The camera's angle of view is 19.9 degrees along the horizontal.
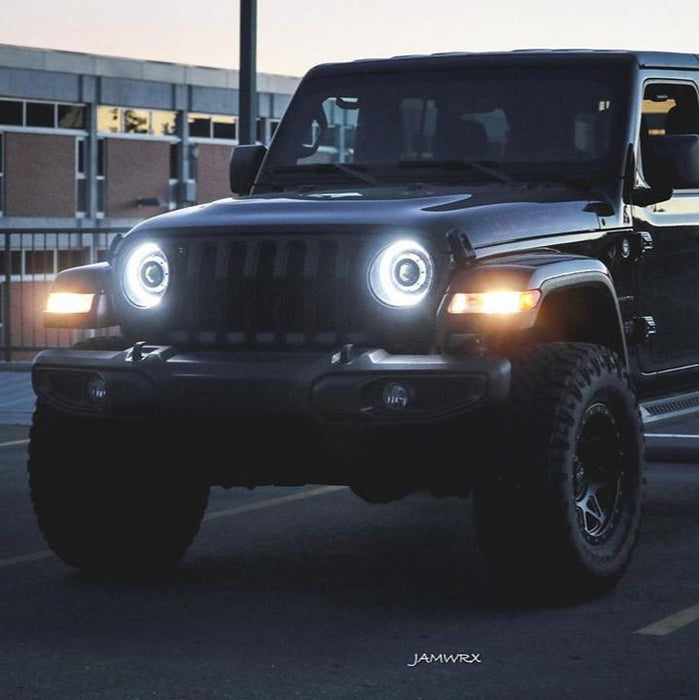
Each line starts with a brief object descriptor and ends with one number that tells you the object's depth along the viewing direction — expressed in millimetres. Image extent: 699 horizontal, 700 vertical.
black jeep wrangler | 7238
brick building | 66938
